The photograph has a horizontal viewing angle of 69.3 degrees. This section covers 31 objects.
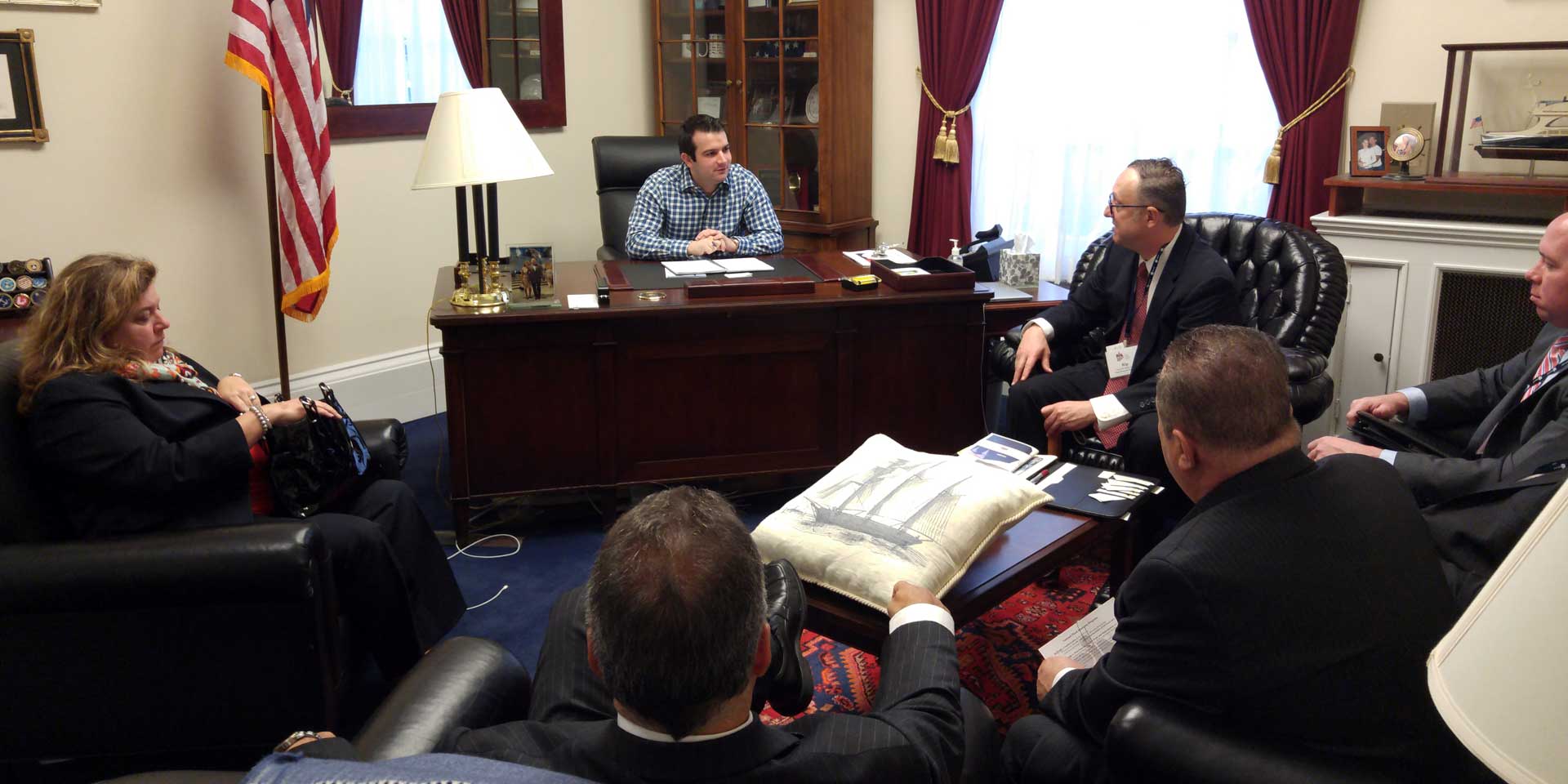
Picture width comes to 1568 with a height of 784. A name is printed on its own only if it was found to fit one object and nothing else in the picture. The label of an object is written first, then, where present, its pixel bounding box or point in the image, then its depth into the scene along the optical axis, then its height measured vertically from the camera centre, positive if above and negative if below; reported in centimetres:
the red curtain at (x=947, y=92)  508 +39
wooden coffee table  210 -77
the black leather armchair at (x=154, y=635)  204 -83
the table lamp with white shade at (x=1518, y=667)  74 -33
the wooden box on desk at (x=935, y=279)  360 -32
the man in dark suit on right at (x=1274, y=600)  146 -55
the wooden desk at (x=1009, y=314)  390 -46
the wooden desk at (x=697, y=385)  340 -63
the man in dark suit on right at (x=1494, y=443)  222 -59
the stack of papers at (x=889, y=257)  396 -28
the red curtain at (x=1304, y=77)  424 +38
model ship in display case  366 +15
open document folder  386 -30
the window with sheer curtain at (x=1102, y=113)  456 +28
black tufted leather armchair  323 -32
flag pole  386 -22
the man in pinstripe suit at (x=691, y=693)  116 -52
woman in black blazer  220 -53
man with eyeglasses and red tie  321 -40
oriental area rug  265 -118
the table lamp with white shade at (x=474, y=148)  346 +10
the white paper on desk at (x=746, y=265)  386 -29
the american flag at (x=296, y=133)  372 +16
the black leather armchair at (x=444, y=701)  150 -73
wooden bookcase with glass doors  524 +40
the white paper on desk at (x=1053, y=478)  266 -70
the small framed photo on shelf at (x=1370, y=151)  409 +10
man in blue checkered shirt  430 -12
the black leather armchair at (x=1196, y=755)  139 -71
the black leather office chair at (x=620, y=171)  479 +4
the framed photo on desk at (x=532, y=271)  352 -29
